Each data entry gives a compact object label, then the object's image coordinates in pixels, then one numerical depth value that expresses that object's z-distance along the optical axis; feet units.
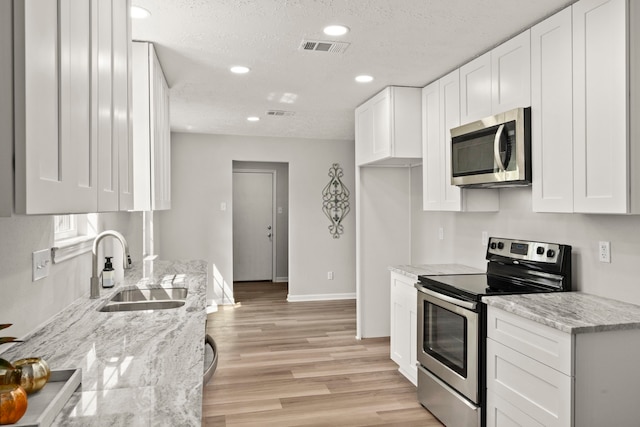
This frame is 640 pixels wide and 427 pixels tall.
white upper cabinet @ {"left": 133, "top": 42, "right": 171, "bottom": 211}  8.95
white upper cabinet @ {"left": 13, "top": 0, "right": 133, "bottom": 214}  2.42
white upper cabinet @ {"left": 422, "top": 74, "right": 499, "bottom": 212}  10.88
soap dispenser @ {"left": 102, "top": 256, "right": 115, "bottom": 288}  8.77
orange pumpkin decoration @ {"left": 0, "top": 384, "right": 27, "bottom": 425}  3.00
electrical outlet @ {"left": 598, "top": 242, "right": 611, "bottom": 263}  7.83
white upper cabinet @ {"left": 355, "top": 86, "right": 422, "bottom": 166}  12.80
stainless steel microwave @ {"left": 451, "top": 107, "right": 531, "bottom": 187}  8.50
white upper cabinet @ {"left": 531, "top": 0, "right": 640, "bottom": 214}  6.53
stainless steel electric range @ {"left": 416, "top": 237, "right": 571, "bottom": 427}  8.23
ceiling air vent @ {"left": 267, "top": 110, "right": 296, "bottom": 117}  16.03
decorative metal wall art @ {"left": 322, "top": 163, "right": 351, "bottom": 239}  22.09
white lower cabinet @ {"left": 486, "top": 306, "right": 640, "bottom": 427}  6.31
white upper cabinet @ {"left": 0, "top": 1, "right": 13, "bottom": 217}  2.34
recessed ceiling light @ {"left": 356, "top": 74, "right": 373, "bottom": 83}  11.97
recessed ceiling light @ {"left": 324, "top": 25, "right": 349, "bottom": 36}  8.63
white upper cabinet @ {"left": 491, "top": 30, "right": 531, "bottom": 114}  8.58
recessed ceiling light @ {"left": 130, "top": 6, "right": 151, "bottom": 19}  7.68
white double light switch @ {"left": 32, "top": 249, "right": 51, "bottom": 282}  5.78
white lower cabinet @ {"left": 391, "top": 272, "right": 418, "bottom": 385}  11.33
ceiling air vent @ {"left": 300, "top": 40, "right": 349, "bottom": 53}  9.39
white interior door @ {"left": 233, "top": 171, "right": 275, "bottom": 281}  26.27
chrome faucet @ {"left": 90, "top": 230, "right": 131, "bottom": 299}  7.64
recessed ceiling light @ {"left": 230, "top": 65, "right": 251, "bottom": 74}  11.03
